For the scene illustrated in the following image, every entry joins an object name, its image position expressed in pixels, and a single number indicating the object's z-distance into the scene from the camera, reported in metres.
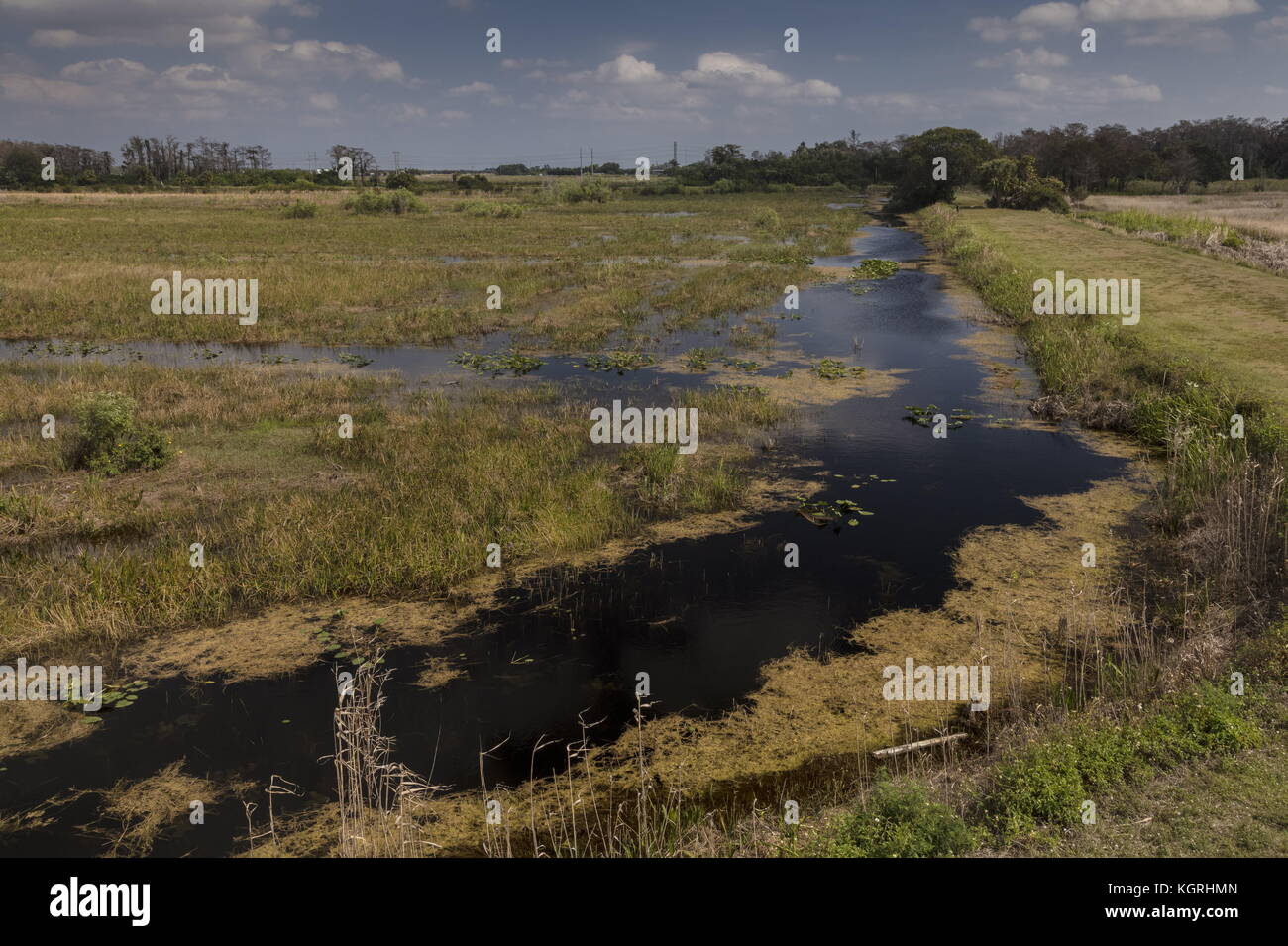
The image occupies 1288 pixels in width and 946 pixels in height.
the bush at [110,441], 13.69
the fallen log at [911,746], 6.97
